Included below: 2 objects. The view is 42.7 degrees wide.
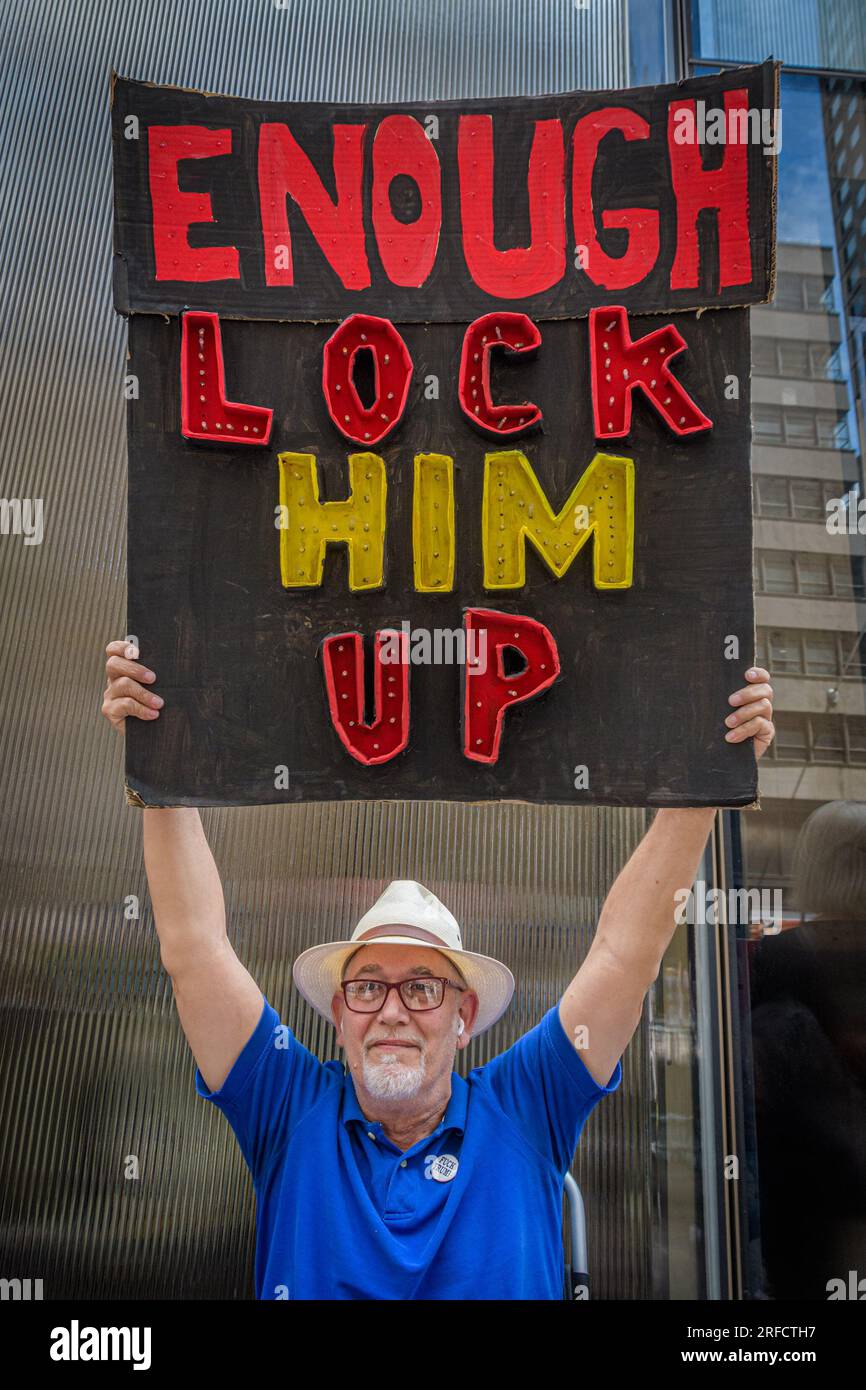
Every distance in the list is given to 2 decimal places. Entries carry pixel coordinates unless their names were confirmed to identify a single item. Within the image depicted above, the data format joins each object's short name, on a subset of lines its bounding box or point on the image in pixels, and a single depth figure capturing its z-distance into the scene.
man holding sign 2.65
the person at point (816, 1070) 3.77
